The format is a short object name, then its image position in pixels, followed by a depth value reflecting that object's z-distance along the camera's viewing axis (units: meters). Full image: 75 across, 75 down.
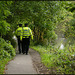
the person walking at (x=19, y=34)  18.41
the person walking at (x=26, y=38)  18.31
